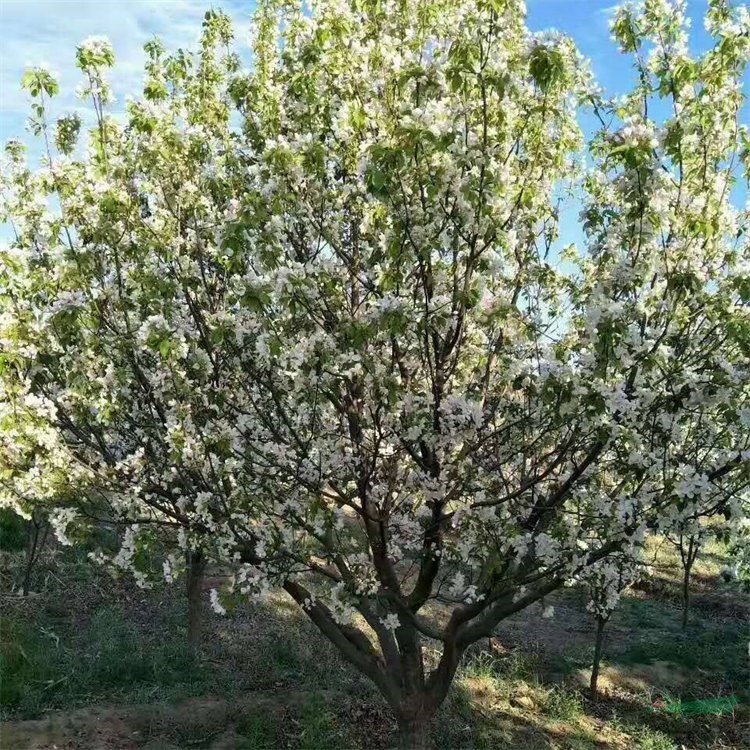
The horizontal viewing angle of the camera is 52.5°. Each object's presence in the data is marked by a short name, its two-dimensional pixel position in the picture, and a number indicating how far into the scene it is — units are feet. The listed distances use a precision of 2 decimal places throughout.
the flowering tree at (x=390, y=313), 19.93
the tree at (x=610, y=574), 24.58
